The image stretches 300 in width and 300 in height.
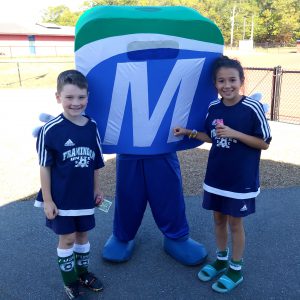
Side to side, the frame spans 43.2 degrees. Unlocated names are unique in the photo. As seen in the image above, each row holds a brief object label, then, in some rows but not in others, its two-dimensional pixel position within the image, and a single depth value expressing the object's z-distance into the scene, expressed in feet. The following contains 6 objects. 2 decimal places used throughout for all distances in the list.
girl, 6.90
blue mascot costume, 7.35
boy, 6.64
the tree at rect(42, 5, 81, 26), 249.55
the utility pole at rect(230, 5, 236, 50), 187.27
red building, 138.92
